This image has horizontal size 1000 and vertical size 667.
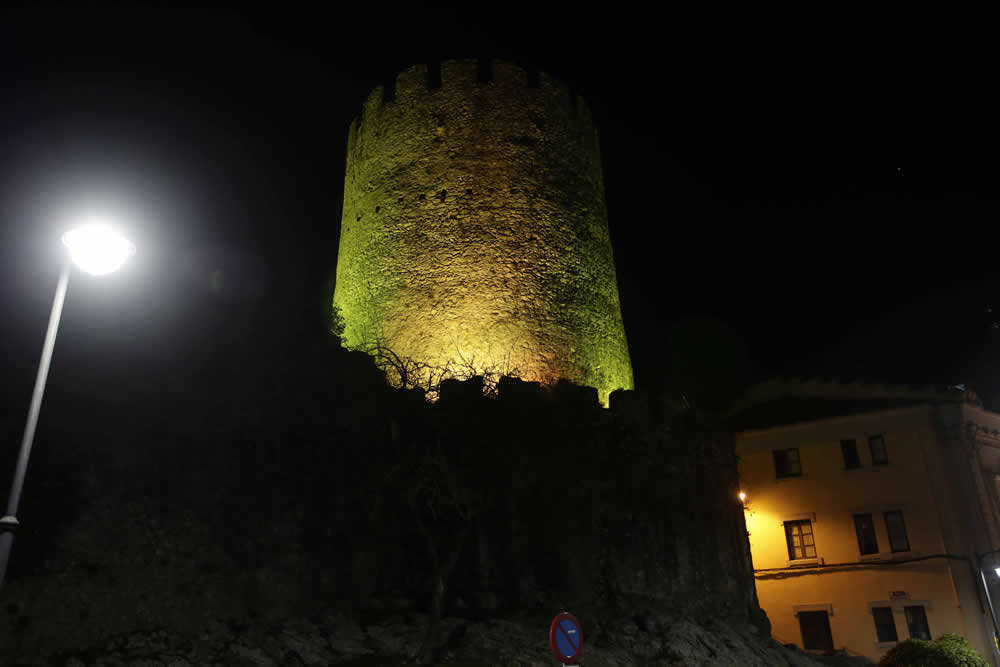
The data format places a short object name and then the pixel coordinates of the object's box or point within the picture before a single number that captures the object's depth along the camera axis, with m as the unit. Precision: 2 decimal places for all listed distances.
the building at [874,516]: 23.55
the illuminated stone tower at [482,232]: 18.91
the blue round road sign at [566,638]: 8.90
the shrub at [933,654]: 18.31
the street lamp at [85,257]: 7.25
